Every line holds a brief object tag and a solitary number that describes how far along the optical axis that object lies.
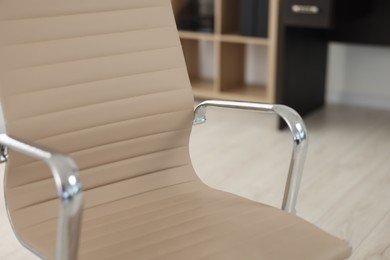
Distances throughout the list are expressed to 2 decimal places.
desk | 2.73
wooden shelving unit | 3.27
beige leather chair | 1.17
